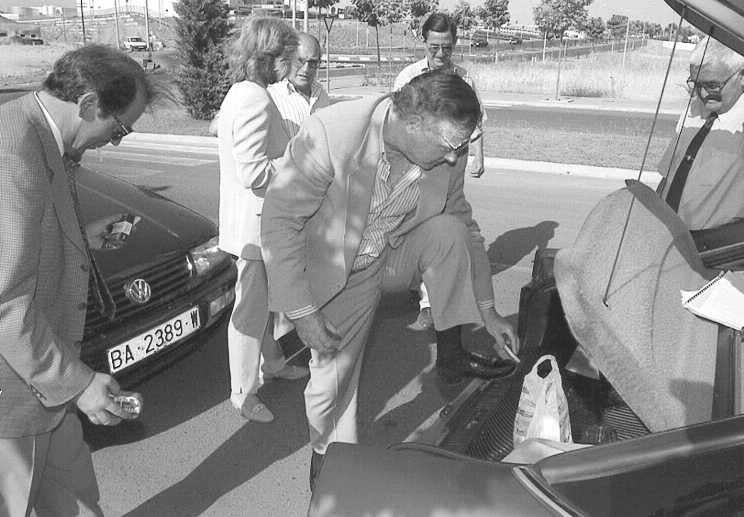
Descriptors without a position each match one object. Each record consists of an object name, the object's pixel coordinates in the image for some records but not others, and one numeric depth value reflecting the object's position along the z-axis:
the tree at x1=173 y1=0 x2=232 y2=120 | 17.08
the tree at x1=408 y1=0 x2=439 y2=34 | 36.59
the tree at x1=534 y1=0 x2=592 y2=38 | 24.94
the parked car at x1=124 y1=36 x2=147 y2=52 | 55.79
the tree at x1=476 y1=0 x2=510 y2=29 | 51.69
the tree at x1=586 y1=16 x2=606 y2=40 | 39.00
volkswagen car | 3.07
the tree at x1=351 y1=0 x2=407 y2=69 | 34.06
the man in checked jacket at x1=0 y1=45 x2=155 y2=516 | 1.71
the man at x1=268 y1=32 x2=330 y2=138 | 3.46
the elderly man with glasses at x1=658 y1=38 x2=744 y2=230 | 2.87
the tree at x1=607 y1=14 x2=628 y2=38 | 44.42
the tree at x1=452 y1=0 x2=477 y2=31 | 48.09
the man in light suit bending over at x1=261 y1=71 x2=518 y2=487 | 2.18
